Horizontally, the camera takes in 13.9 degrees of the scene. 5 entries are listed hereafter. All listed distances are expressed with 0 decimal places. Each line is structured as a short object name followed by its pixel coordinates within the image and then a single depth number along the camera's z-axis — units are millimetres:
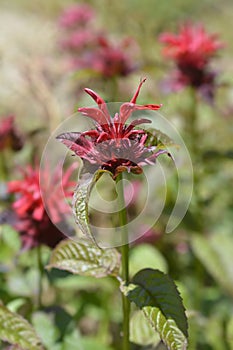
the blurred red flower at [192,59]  680
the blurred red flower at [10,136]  626
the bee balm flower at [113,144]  393
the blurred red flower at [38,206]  510
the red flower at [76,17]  2229
